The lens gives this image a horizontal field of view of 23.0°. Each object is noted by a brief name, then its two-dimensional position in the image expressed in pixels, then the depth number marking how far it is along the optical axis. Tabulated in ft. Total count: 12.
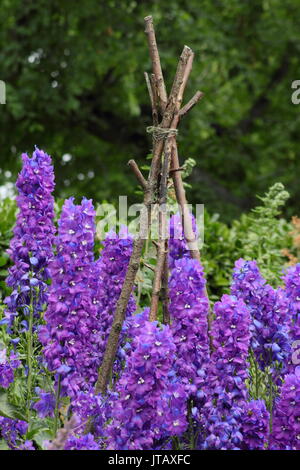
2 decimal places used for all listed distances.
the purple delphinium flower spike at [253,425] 7.89
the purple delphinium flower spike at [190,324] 8.11
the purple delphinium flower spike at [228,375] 7.74
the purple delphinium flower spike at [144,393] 7.09
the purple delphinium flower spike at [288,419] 7.78
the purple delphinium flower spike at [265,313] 8.79
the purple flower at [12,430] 8.61
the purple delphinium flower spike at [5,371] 9.12
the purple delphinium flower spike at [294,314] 8.99
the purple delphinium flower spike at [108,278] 9.14
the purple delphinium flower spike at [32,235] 9.43
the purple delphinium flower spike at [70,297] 8.23
